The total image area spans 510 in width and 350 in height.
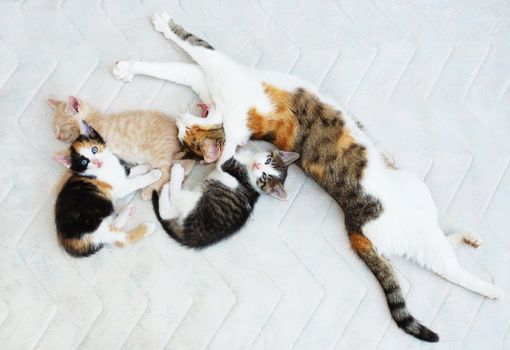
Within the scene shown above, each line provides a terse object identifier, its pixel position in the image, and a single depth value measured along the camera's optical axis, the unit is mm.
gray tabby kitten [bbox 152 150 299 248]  1816
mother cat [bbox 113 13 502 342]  1770
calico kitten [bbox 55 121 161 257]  1726
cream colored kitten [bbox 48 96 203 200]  1856
